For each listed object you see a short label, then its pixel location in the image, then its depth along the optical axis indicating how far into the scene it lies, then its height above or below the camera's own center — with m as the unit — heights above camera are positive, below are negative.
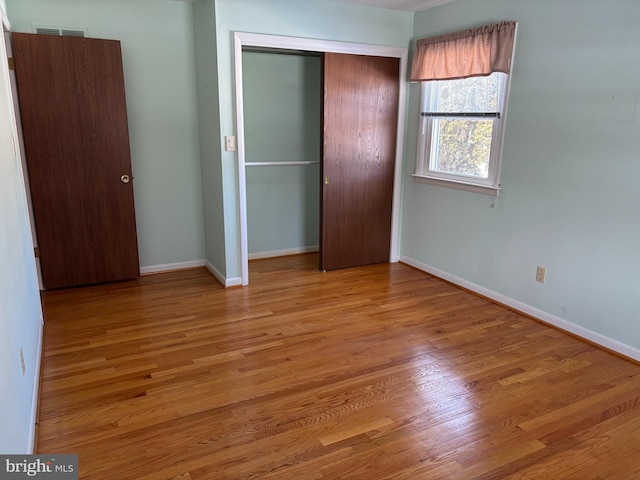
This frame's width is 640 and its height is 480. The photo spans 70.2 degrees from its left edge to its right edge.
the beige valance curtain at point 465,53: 3.32 +0.61
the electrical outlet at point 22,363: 2.01 -1.02
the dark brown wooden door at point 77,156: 3.50 -0.23
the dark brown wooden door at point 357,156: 4.15 -0.24
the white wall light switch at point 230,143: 3.72 -0.11
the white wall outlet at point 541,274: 3.30 -1.00
